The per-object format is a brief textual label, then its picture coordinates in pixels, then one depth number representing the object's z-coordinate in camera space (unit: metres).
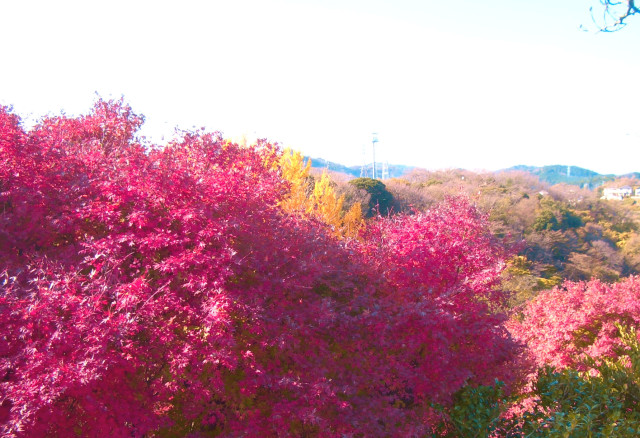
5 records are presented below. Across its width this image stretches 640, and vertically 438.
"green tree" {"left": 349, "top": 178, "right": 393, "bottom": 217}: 27.75
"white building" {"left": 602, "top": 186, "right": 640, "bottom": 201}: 74.06
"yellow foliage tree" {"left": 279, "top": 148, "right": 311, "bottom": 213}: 17.94
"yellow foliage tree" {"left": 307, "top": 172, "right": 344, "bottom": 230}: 19.28
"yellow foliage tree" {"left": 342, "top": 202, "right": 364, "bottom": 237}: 20.72
